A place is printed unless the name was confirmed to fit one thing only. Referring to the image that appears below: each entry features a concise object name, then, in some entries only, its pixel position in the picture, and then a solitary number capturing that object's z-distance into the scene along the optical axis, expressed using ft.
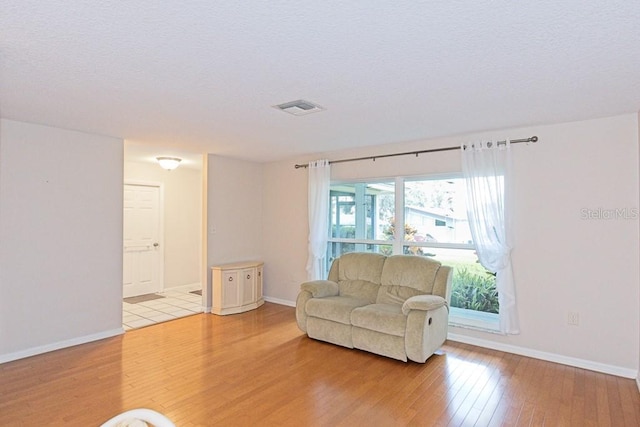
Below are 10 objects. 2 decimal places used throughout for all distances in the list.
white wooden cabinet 16.97
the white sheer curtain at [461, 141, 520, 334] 12.39
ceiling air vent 9.85
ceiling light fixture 18.29
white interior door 20.71
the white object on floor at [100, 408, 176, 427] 3.59
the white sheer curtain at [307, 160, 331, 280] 17.29
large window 13.64
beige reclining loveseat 11.13
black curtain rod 12.17
